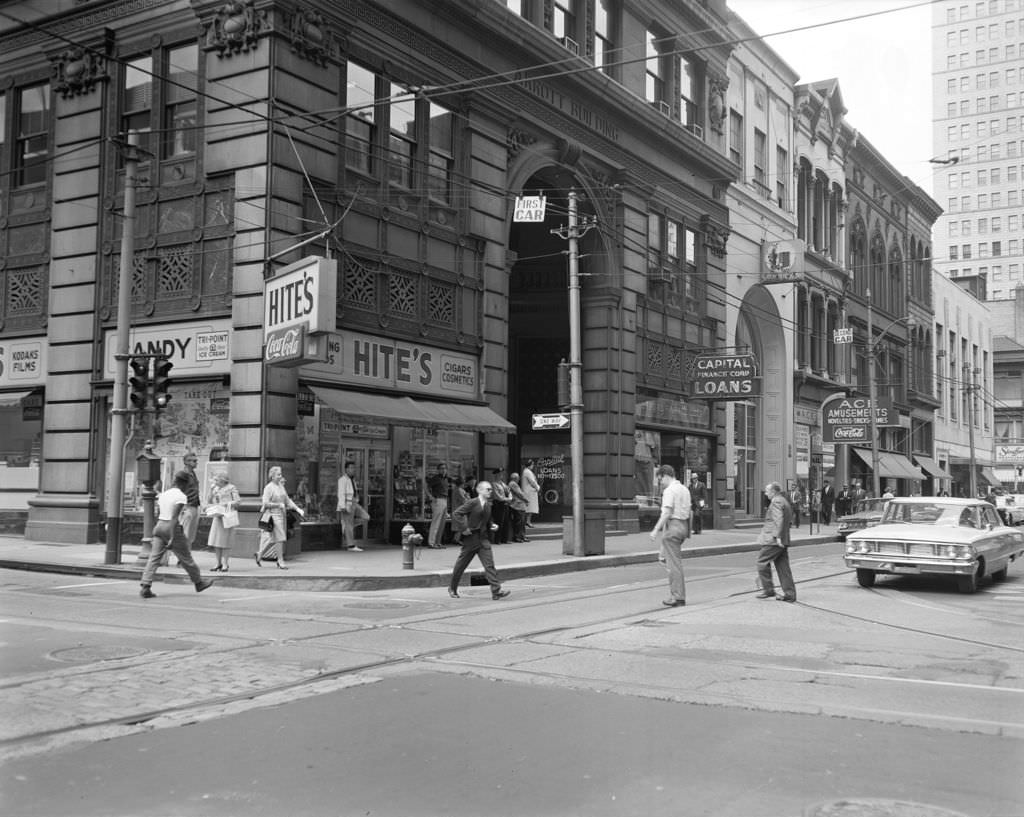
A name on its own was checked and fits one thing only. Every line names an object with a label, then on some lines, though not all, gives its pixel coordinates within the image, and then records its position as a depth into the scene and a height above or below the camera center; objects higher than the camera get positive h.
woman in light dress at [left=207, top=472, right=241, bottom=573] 17.33 -0.43
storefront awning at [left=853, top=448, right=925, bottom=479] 50.84 +1.55
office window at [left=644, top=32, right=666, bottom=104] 32.59 +12.89
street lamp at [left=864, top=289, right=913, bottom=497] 42.08 +2.60
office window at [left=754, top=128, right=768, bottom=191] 40.75 +12.92
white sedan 15.80 -0.69
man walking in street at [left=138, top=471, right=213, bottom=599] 14.46 -0.63
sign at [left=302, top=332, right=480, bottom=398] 21.00 +2.62
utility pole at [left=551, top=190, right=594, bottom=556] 21.75 +2.03
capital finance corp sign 31.77 +3.52
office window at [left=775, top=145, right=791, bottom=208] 42.72 +12.86
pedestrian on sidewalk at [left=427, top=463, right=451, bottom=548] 22.25 -0.30
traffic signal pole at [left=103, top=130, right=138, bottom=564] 18.06 +2.03
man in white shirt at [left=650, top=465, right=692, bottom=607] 13.92 -0.49
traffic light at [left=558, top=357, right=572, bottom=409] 22.16 +2.22
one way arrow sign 22.05 +1.49
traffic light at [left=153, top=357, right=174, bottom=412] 18.16 +1.81
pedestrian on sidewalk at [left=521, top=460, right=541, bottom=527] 27.00 +0.07
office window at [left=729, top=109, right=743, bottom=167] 38.50 +13.05
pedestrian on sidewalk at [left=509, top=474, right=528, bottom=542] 25.11 -0.46
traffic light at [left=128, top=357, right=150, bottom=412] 18.20 +1.77
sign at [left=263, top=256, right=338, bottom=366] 17.75 +3.02
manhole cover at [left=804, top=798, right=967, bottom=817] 5.16 -1.53
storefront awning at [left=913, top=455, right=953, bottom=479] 60.59 +1.74
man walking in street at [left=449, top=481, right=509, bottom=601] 14.77 -0.64
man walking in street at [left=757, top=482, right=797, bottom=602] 14.50 -0.65
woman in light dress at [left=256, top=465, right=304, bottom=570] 17.91 -0.34
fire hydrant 17.67 -0.99
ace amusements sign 43.34 +3.16
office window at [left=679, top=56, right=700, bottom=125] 34.56 +13.26
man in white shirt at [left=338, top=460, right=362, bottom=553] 20.61 -0.33
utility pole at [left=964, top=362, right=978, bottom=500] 67.94 +7.04
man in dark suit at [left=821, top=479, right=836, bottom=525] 40.56 -0.24
